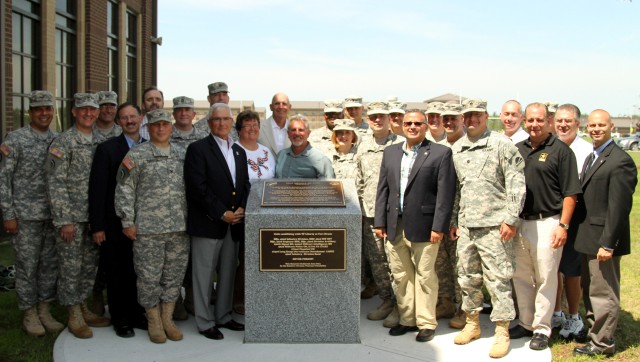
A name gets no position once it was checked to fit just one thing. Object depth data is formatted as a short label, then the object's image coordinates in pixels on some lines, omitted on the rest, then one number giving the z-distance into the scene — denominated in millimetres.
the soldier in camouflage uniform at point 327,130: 6853
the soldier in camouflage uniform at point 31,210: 5289
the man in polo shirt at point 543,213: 4980
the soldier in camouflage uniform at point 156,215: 5035
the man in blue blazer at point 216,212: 5176
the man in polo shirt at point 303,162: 5781
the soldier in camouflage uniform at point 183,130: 5805
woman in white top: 5789
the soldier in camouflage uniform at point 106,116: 5684
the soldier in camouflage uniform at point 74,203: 5176
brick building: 8927
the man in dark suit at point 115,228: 5203
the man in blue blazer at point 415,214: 5102
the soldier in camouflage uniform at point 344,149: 6055
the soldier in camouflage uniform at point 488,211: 4945
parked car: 45812
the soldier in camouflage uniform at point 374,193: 5762
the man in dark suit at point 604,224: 4895
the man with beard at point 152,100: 6461
